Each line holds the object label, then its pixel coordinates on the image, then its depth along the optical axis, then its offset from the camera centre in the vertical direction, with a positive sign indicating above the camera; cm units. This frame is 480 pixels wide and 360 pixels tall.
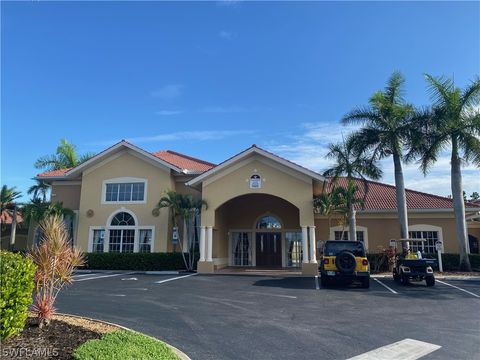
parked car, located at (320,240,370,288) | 1423 -87
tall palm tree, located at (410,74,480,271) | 1967 +590
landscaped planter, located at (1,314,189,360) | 521 -157
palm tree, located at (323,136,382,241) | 2134 +455
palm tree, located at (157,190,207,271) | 2100 +176
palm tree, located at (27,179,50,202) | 2770 +403
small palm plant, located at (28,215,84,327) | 697 -43
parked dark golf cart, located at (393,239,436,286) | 1484 -105
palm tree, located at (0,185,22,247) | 3051 +363
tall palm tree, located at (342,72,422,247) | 2073 +649
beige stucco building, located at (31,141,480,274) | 2228 +190
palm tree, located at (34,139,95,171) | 3559 +789
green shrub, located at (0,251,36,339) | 560 -77
